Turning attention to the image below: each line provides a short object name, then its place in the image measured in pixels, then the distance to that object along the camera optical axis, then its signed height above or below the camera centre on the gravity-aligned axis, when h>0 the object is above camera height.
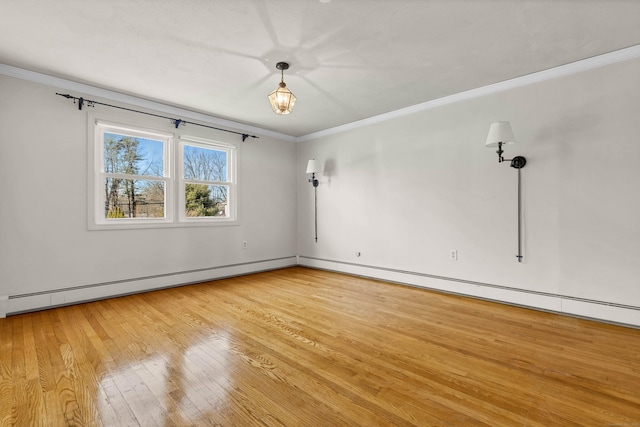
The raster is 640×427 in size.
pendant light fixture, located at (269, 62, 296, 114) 2.78 +1.08
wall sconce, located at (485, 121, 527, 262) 3.19 +0.78
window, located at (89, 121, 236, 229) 3.88 +0.52
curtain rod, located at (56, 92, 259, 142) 3.57 +1.41
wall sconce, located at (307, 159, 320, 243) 5.72 +0.46
